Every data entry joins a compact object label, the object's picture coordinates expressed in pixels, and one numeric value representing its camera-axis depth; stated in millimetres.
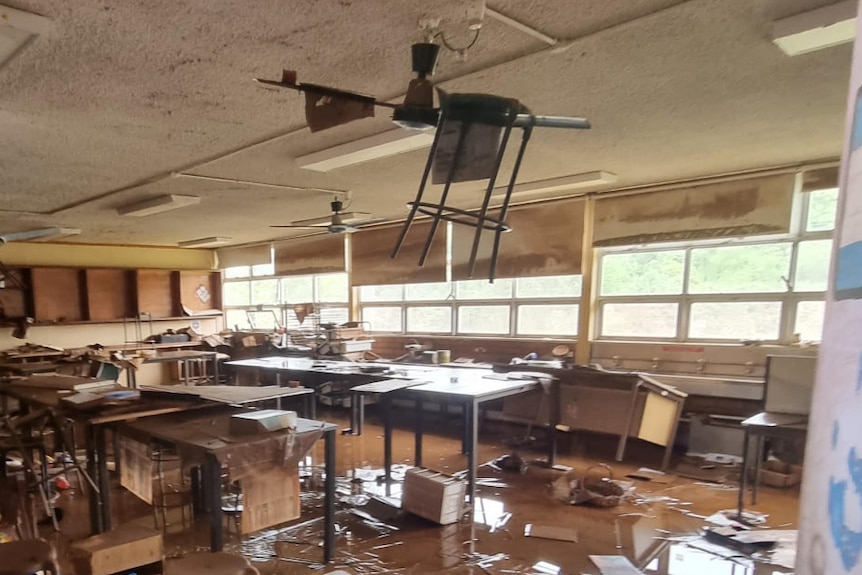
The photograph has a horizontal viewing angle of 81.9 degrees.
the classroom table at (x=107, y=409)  2984
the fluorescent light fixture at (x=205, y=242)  8827
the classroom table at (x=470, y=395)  3697
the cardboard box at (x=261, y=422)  2689
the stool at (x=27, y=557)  1780
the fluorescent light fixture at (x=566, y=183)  4520
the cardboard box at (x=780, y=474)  4109
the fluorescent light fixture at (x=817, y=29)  1825
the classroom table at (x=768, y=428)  3174
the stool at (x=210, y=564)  1818
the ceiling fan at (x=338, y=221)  4602
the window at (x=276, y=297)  8508
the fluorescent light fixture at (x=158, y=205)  5055
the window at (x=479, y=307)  6020
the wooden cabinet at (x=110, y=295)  7902
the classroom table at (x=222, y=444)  2402
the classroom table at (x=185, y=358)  6634
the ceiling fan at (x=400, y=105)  1816
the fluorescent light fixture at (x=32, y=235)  5719
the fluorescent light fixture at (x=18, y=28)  1753
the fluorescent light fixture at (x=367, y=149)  3189
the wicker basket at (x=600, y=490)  3770
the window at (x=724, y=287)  4469
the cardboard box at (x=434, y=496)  3430
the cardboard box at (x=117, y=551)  2166
